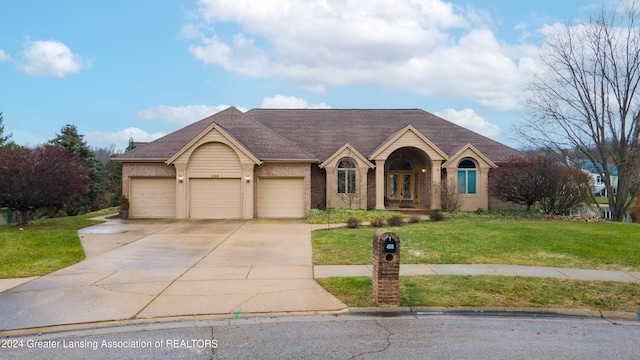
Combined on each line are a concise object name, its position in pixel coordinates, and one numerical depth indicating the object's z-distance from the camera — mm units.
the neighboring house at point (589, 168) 22156
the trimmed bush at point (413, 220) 18297
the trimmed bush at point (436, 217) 19078
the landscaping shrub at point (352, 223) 16955
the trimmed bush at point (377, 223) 17475
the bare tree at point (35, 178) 15867
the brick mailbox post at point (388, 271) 6801
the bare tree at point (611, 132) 21438
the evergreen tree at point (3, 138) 41444
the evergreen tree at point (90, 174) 33406
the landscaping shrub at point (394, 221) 17516
